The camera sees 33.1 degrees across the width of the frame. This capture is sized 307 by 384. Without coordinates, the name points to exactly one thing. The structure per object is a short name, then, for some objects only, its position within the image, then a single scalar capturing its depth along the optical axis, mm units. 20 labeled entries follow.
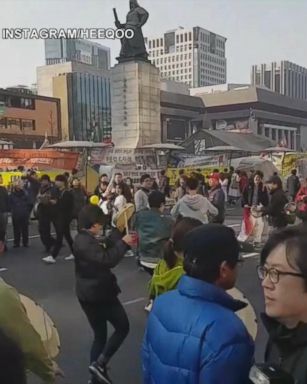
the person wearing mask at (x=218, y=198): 10904
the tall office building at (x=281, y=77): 157375
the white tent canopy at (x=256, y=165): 23234
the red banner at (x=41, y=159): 19922
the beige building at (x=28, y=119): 62969
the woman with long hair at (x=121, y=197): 9562
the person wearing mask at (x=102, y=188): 11438
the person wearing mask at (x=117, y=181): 10800
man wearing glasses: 1560
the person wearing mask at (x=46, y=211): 10711
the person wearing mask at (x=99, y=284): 3973
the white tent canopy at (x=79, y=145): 23133
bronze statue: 25875
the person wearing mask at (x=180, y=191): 13012
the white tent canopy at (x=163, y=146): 25127
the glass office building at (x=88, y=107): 90938
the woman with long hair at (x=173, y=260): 3219
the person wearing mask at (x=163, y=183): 18547
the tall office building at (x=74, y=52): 125562
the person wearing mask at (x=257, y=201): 10656
